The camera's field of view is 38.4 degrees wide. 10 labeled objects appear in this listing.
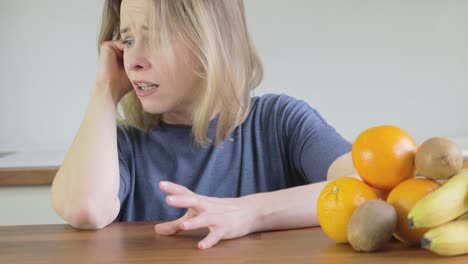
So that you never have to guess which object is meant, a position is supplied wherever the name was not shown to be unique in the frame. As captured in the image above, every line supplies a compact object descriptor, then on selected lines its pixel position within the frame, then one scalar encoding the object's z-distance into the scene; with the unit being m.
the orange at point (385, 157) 0.82
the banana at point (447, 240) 0.74
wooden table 0.77
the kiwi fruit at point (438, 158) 0.77
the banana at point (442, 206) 0.74
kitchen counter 1.98
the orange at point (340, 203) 0.81
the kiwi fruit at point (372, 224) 0.76
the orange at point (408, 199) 0.78
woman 1.19
